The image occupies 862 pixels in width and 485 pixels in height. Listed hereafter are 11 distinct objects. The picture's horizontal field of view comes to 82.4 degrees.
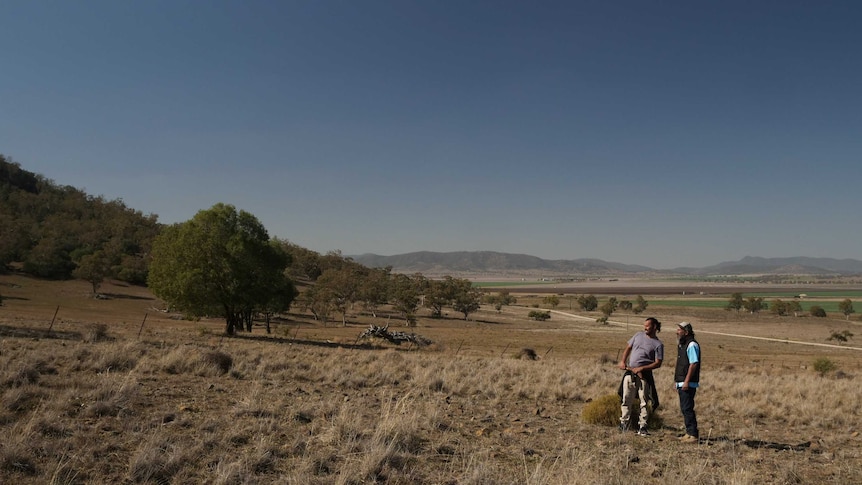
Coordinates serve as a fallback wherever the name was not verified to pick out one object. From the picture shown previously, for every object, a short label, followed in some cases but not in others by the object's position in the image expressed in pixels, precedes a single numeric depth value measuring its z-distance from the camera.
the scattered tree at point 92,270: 75.06
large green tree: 35.53
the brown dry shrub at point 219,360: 14.58
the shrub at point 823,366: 31.34
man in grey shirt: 10.01
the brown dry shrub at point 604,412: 11.23
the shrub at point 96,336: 19.47
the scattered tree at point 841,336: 74.44
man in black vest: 9.70
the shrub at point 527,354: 33.33
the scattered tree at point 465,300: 106.00
